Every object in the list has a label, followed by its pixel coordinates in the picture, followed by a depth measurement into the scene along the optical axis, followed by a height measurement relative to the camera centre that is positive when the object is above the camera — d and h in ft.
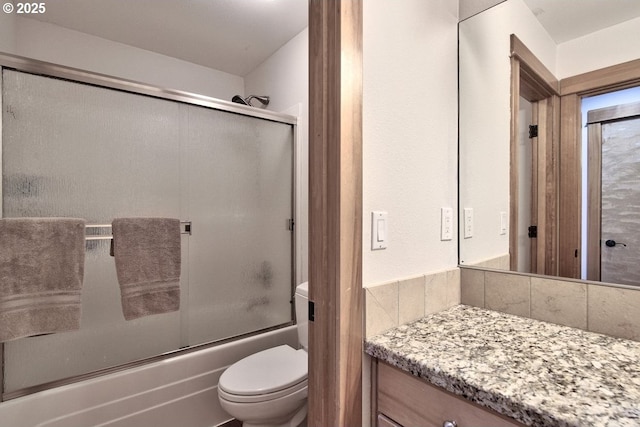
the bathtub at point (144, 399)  4.38 -3.17
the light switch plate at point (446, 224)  3.40 -0.17
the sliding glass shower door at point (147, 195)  4.52 +0.30
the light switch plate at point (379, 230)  2.60 -0.19
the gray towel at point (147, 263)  4.69 -0.90
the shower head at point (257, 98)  7.94 +3.03
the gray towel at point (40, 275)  3.84 -0.89
